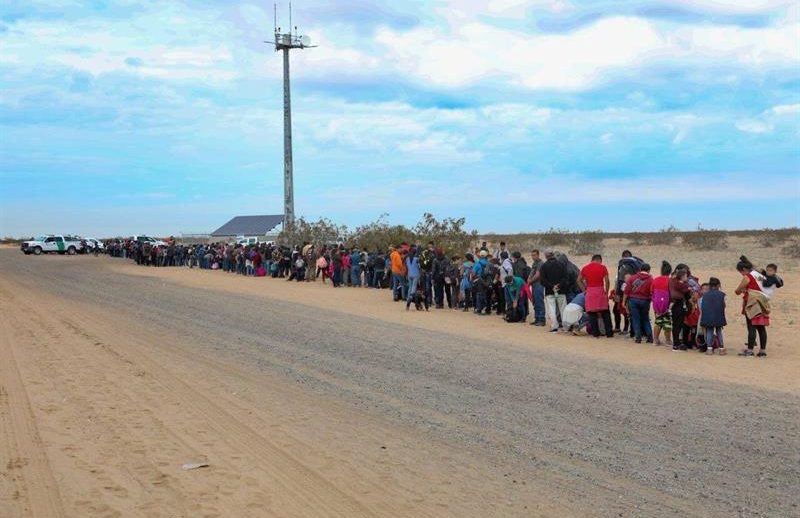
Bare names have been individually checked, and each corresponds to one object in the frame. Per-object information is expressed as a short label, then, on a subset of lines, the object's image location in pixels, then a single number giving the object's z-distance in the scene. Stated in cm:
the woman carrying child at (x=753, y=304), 1320
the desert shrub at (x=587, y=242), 5206
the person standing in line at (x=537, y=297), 1770
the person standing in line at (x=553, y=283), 1669
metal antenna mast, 4950
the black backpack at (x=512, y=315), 1845
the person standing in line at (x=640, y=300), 1475
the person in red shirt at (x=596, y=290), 1556
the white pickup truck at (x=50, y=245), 7006
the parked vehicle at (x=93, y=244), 7344
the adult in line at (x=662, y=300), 1434
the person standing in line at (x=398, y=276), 2281
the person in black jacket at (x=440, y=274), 2148
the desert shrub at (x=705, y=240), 4819
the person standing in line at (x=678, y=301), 1391
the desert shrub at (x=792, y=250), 4028
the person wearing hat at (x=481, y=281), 1969
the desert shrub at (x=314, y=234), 4822
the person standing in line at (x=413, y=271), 2111
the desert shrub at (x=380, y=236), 3825
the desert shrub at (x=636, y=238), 5771
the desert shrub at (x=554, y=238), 5975
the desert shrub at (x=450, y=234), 3319
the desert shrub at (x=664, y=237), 5625
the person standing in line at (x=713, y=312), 1339
